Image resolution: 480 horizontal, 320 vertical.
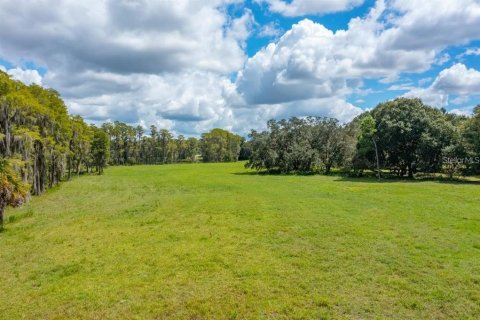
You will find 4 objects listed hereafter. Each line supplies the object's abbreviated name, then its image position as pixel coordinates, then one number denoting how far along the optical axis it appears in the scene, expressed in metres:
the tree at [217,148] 123.06
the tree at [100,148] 64.06
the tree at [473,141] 36.74
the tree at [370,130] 43.59
